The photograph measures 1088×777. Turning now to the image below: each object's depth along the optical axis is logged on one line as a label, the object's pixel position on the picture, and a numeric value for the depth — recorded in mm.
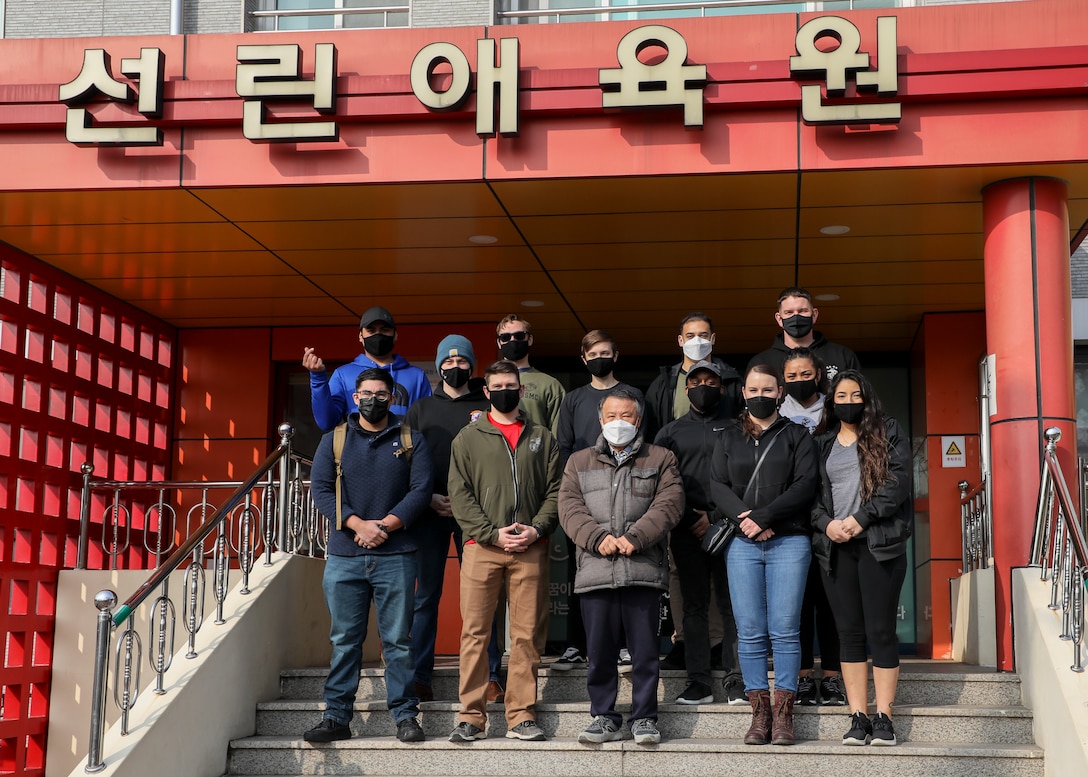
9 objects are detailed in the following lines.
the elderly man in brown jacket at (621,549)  6355
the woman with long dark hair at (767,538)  6328
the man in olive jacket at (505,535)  6582
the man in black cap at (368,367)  7449
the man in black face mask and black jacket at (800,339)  7156
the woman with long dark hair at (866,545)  6266
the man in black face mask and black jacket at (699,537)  6777
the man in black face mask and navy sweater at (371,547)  6699
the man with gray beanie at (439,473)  7051
